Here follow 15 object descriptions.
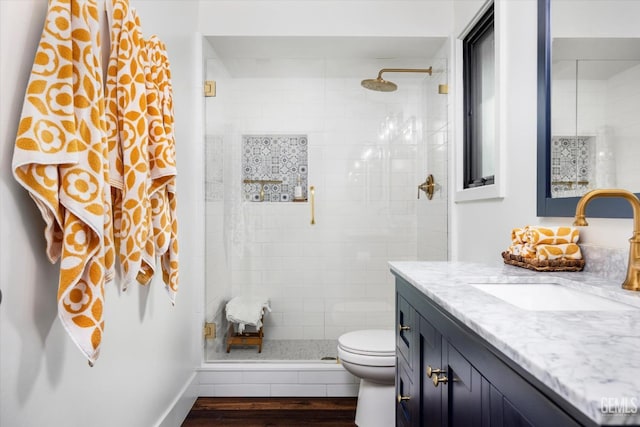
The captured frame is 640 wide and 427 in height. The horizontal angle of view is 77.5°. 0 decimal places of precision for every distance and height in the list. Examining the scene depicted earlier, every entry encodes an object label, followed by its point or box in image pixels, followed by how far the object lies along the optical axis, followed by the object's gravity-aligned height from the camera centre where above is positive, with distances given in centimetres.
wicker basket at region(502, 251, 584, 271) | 125 -18
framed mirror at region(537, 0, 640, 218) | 108 +32
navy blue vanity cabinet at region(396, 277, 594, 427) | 57 -34
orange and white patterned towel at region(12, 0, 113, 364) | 92 +13
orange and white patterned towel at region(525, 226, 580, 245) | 127 -9
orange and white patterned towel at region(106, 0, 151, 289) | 126 +22
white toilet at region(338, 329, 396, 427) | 198 -84
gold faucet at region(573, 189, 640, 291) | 95 -4
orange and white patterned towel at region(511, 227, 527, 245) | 140 -10
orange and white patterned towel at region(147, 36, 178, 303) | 144 +12
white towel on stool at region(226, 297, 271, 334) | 268 -69
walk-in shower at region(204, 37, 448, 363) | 271 +17
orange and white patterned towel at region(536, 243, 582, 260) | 126 -14
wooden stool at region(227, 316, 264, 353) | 263 -86
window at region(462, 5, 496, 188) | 208 +59
